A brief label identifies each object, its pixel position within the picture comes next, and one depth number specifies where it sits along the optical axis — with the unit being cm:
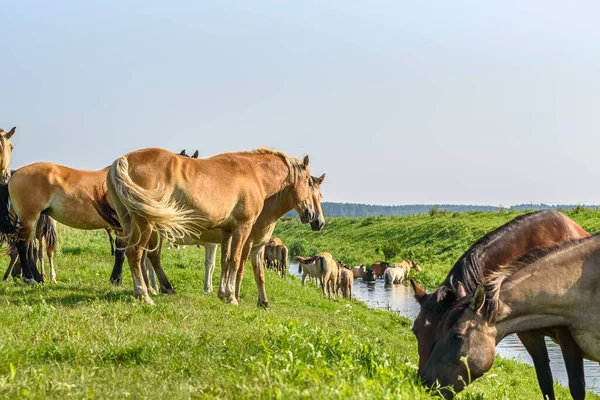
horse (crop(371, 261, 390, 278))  3369
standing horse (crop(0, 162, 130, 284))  1153
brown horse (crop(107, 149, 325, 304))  927
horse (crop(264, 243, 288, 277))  2828
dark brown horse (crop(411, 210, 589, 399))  642
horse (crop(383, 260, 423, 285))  2997
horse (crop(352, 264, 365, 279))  3309
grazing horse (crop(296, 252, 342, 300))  2309
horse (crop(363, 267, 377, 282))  3234
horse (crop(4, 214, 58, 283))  1334
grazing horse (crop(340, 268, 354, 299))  2420
